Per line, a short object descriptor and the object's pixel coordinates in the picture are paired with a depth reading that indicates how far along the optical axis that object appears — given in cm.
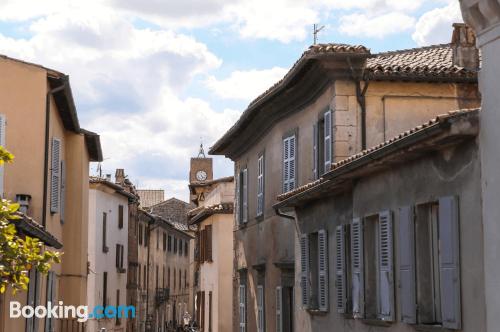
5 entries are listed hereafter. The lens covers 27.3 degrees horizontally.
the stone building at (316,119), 2077
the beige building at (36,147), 2116
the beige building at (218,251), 4338
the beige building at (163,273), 5928
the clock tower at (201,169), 7862
